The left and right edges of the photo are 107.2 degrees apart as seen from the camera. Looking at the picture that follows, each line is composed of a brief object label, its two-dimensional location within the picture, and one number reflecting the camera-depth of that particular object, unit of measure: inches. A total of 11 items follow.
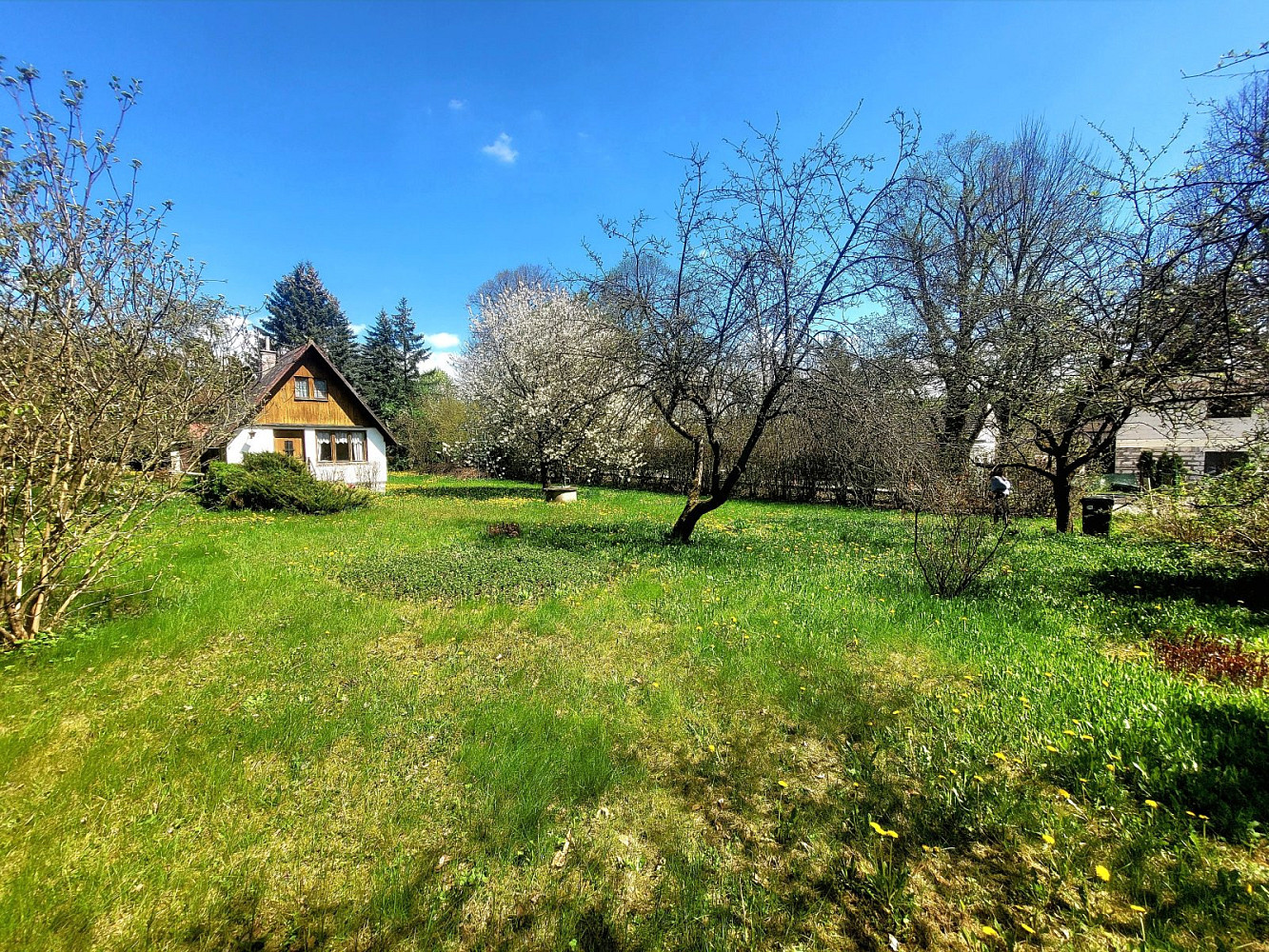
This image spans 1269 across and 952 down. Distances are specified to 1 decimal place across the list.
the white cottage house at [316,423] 819.4
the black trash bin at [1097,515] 386.0
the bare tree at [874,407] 281.6
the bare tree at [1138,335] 141.3
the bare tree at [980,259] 275.0
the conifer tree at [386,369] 1419.8
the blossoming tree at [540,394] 641.0
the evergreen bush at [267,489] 444.5
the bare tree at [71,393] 133.8
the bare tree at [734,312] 281.4
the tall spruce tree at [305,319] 1406.3
